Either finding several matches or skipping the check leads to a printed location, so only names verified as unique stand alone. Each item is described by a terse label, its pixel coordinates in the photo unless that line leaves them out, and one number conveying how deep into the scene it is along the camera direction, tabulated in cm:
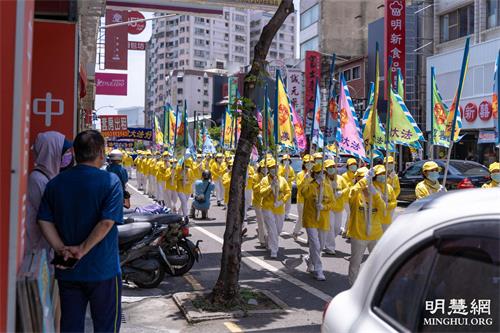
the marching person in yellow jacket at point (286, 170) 1460
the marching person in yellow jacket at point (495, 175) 958
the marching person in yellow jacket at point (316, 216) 848
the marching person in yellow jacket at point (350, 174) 1228
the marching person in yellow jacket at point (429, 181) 948
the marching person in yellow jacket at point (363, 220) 738
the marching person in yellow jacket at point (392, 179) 984
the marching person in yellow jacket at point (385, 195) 775
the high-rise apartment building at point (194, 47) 12419
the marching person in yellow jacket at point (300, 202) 1200
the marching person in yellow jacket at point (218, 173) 2112
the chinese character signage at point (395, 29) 2977
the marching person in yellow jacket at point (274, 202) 1043
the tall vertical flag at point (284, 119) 1202
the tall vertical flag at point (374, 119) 844
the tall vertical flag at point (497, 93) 880
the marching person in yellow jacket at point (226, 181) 1577
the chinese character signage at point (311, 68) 3800
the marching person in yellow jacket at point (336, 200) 1024
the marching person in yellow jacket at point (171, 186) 1664
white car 217
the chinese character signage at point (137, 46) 2554
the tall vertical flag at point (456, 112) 802
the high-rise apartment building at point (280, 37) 13550
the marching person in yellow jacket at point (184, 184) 1542
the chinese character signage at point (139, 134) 3206
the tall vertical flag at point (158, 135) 2305
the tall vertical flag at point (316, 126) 1098
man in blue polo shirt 363
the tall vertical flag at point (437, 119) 1037
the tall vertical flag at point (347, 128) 1009
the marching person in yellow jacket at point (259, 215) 1163
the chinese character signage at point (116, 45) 1812
